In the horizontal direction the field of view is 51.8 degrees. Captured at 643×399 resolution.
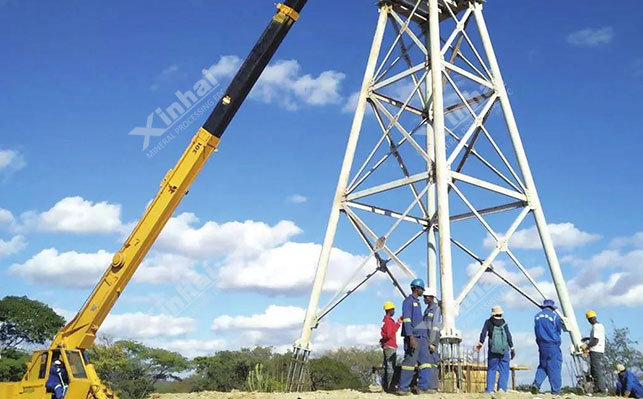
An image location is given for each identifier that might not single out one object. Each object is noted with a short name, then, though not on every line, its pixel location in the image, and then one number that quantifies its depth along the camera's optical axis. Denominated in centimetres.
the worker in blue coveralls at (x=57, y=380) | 1134
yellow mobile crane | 1175
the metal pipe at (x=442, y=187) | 1198
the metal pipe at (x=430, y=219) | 1516
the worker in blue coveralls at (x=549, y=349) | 1152
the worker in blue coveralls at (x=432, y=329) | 1128
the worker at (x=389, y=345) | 1177
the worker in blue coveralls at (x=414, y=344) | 1076
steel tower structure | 1332
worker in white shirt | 1268
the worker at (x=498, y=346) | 1153
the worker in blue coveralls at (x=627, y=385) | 1327
